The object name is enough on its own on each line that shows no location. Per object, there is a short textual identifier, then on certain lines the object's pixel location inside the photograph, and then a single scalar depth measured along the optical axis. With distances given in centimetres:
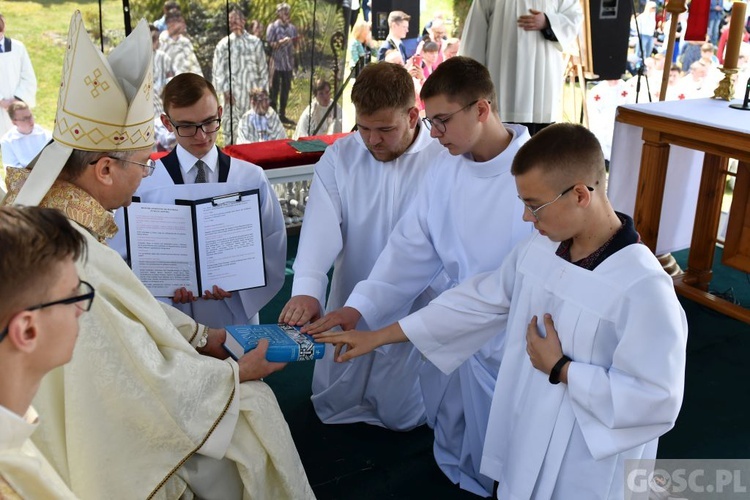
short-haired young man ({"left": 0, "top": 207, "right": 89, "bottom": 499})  140
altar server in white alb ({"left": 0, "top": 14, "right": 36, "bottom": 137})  587
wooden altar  457
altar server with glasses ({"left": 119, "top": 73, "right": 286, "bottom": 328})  332
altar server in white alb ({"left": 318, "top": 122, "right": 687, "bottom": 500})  216
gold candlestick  534
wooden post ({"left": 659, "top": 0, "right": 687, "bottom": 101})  546
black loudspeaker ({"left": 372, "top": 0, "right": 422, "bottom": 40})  729
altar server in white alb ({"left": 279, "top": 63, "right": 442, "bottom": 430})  335
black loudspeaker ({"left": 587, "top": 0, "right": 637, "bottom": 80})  809
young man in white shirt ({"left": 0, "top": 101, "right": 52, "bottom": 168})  596
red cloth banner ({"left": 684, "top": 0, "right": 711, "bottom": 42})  576
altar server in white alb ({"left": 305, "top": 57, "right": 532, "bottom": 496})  302
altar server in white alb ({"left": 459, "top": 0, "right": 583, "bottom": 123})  698
